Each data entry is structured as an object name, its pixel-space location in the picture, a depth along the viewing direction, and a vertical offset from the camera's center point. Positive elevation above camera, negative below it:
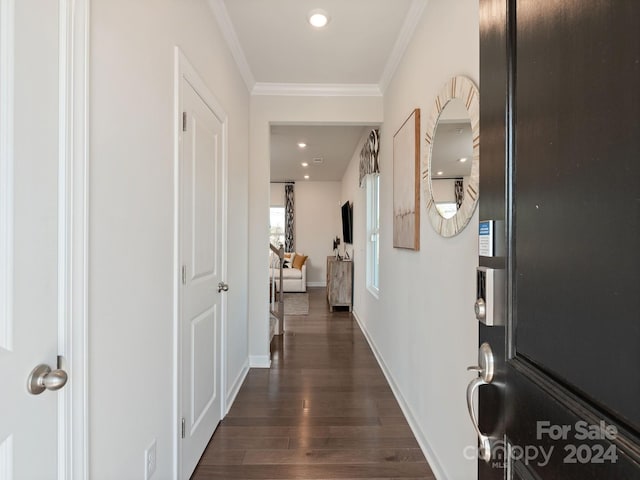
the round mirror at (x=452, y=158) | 1.37 +0.40
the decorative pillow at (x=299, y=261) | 7.56 -0.48
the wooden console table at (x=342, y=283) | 5.51 -0.72
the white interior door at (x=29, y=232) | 0.64 +0.02
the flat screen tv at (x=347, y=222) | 6.08 +0.36
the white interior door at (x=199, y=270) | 1.62 -0.17
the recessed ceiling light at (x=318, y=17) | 2.06 +1.43
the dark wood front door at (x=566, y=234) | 0.42 +0.01
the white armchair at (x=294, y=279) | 7.20 -0.85
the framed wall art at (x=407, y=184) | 2.08 +0.40
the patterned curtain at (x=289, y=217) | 8.36 +0.58
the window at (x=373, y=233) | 3.90 +0.10
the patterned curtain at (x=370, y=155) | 3.52 +1.02
